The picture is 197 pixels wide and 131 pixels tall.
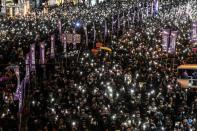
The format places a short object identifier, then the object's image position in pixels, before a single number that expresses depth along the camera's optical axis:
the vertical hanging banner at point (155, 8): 70.85
